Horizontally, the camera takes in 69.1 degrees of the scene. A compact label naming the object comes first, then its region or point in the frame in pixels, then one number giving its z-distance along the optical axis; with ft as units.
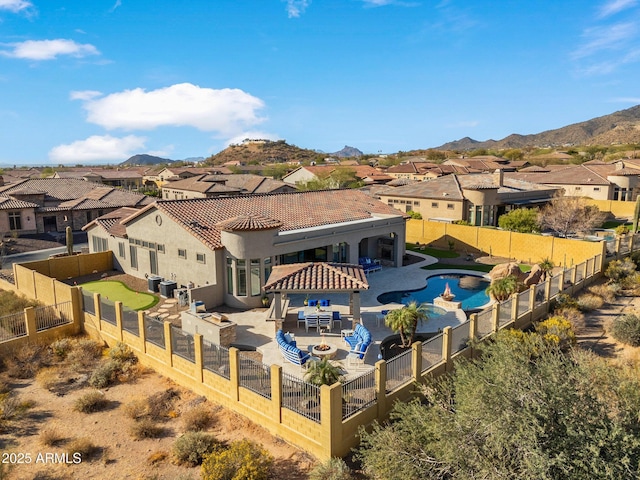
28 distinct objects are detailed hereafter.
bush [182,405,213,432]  43.04
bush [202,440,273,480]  34.35
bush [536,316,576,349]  59.07
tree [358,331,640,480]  25.77
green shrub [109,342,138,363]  57.54
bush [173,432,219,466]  38.06
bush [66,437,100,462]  39.04
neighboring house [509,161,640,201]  181.06
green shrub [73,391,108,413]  46.26
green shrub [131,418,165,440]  41.78
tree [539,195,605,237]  123.75
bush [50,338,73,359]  59.93
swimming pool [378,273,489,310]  81.10
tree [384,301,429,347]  58.18
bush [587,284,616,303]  80.94
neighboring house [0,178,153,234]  161.17
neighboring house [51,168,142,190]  308.19
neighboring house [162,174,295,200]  209.97
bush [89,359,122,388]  51.90
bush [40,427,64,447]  40.65
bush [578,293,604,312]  75.41
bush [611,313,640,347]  61.21
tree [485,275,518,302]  73.30
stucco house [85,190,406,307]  75.25
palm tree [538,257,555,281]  86.43
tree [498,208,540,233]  120.16
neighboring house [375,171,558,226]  138.40
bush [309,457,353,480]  34.17
